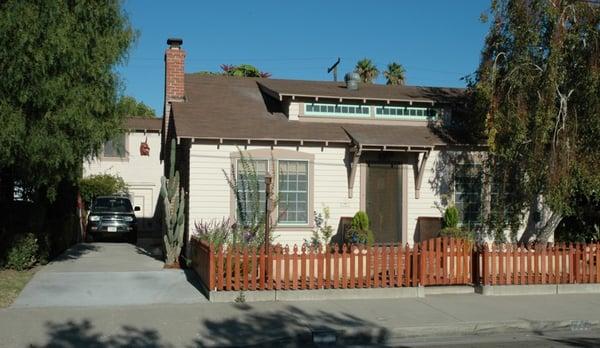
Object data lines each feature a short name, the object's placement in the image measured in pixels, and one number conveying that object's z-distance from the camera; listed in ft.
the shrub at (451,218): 47.50
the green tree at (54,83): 33.30
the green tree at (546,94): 40.47
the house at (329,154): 45.34
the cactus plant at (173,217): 44.01
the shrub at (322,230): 46.75
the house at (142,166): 94.02
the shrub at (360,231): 43.91
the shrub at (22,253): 41.34
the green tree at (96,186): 88.94
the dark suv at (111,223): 71.72
